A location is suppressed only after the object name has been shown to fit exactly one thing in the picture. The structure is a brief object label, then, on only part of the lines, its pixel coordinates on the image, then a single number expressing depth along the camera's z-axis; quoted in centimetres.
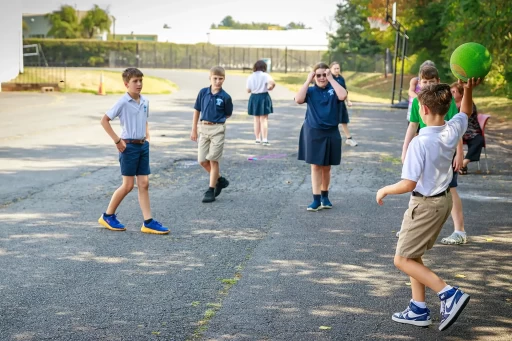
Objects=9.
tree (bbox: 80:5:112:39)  8938
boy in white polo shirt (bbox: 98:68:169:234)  816
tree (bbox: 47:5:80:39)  8600
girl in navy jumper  941
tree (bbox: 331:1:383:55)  5619
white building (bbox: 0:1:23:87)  3656
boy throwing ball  527
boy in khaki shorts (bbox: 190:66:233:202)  1030
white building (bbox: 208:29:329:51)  10404
